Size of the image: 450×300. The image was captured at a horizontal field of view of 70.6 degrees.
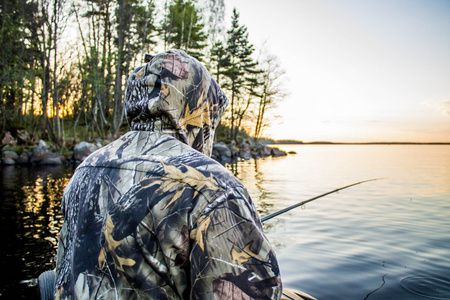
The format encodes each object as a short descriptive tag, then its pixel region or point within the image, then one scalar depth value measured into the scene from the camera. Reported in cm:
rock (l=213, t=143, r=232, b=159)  2841
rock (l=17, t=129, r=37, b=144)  2034
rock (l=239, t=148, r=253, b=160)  3198
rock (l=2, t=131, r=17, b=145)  1942
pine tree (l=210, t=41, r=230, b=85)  3550
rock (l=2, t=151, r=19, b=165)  1730
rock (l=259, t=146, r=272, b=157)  3756
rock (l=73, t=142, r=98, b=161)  1947
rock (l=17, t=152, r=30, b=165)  1775
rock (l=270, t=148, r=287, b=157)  3953
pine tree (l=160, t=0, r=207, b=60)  2548
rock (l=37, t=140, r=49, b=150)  1875
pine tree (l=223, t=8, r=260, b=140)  3738
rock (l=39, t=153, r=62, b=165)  1794
